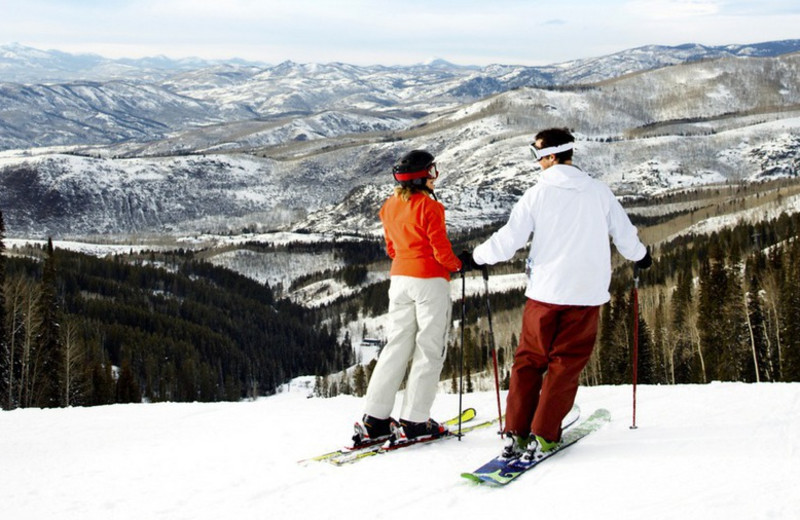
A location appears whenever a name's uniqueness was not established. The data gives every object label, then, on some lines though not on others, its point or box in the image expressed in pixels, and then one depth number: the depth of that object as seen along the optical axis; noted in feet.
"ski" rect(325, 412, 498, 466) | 25.86
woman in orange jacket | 25.96
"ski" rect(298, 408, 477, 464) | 26.55
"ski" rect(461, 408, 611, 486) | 21.52
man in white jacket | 23.02
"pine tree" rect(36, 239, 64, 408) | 160.50
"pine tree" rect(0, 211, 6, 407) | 137.08
